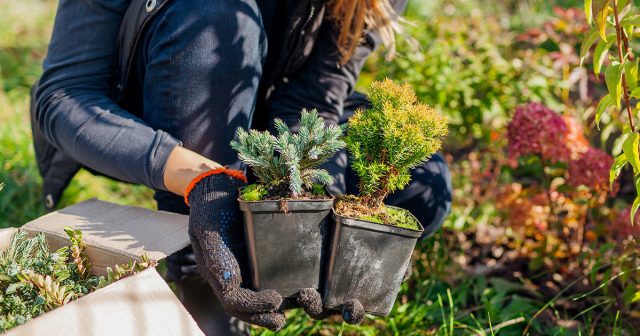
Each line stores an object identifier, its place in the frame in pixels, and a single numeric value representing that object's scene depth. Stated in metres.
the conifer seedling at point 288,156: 1.12
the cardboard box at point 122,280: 0.93
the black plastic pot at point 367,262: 1.13
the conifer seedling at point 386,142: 1.12
